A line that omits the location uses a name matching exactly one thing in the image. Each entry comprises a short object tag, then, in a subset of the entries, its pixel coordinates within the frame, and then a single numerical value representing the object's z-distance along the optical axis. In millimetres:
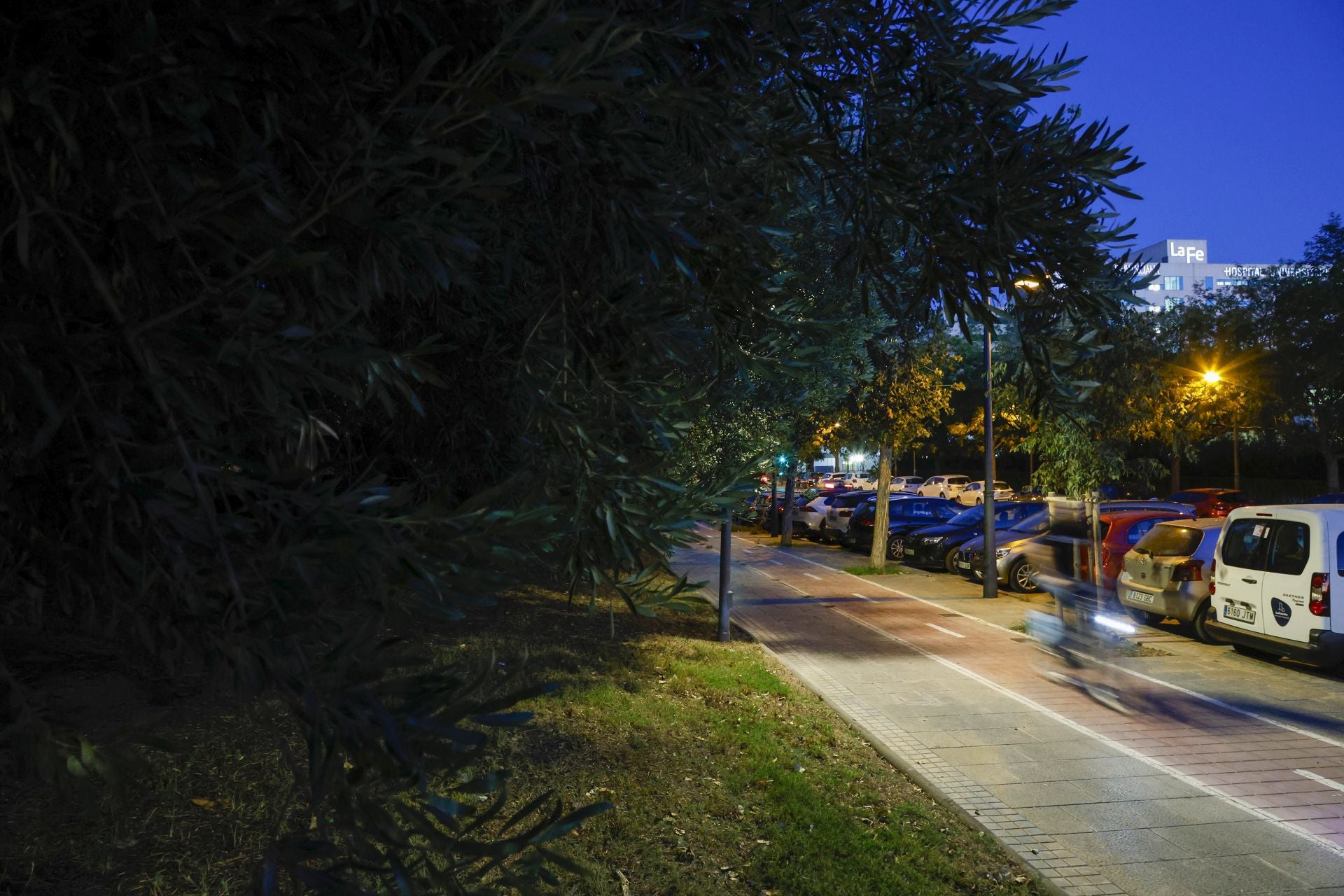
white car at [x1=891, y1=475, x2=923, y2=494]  62238
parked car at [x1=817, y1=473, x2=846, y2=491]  62125
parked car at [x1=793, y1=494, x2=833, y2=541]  37531
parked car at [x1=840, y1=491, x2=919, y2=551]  33281
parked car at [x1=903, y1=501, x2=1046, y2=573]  25703
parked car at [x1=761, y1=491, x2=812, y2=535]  40375
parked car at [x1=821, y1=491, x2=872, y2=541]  35125
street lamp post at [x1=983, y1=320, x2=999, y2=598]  20359
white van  12141
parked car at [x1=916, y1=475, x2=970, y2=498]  58562
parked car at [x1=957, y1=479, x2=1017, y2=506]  50250
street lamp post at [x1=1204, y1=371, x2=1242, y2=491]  44438
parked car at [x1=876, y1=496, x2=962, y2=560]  31250
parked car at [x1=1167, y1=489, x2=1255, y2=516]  34125
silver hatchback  15055
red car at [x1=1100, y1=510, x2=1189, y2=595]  18422
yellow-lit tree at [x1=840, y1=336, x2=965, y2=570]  23938
